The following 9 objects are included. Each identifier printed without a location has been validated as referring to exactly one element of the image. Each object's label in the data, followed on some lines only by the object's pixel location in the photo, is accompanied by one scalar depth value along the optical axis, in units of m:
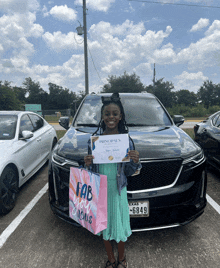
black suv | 2.09
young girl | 1.78
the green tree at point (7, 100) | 26.12
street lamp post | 13.53
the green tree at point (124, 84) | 38.15
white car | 3.02
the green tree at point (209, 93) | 56.16
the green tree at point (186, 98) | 52.25
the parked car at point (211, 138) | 4.10
